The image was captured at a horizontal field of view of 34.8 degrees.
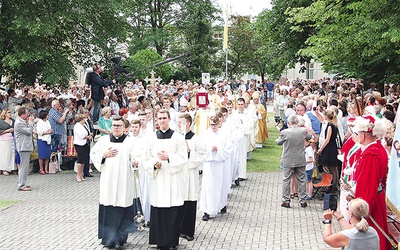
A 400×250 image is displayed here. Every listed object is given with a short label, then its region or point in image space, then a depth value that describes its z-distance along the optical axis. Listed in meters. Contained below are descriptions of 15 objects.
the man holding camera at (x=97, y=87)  18.70
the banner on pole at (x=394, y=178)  8.09
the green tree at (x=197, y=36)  51.56
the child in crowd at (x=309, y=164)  13.45
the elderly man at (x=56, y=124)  17.83
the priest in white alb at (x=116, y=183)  9.95
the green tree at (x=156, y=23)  50.69
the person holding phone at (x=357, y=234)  6.56
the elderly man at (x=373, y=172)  7.84
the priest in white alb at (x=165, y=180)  9.67
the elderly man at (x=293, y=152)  12.59
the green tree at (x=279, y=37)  32.06
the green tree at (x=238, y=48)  59.33
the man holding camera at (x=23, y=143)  14.98
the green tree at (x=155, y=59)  40.37
